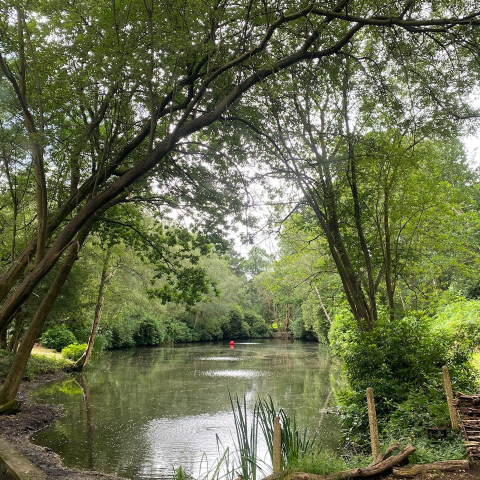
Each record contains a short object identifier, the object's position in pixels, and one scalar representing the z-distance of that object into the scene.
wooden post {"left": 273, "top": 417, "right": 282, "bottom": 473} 4.08
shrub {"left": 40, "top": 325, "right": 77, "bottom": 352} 21.92
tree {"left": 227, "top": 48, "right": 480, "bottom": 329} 7.60
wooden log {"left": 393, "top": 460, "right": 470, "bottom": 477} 4.37
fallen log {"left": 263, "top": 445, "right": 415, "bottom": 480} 4.04
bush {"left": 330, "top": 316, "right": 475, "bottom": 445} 7.07
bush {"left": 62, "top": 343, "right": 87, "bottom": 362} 19.60
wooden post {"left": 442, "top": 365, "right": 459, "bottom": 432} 5.64
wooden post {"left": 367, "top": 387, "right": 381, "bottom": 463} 4.77
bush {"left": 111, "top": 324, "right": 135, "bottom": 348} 30.12
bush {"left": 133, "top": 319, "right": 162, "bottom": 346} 34.12
